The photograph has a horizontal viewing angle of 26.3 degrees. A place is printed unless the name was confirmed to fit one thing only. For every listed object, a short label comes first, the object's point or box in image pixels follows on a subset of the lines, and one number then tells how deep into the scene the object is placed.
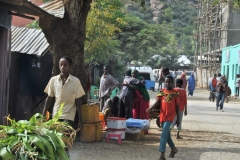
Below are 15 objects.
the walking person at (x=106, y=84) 13.89
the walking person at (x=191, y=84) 29.28
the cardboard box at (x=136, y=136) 11.12
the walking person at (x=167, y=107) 8.44
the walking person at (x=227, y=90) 21.76
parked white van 36.94
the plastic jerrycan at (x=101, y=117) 11.33
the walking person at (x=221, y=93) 19.92
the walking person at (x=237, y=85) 30.69
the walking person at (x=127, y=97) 12.02
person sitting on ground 11.60
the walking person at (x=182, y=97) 11.05
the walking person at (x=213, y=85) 25.34
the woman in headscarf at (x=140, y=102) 12.20
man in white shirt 6.99
